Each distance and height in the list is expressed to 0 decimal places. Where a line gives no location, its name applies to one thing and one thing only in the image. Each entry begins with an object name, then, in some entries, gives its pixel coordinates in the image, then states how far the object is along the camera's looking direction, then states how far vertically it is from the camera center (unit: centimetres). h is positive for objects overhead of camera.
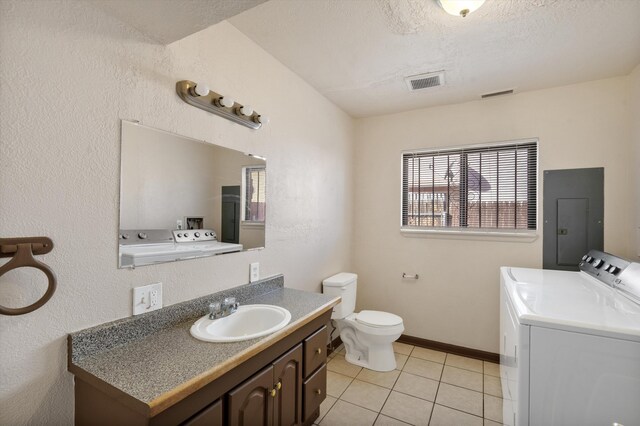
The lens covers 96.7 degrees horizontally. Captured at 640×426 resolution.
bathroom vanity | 89 -56
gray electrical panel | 230 +1
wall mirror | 125 +8
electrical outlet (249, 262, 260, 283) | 187 -39
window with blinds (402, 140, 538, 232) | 260 +28
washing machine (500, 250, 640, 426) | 110 -59
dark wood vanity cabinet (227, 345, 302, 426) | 114 -82
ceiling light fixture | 141 +106
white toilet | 246 -101
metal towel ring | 89 -15
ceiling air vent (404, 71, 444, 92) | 228 +112
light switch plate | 124 -39
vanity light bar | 142 +60
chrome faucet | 144 -50
